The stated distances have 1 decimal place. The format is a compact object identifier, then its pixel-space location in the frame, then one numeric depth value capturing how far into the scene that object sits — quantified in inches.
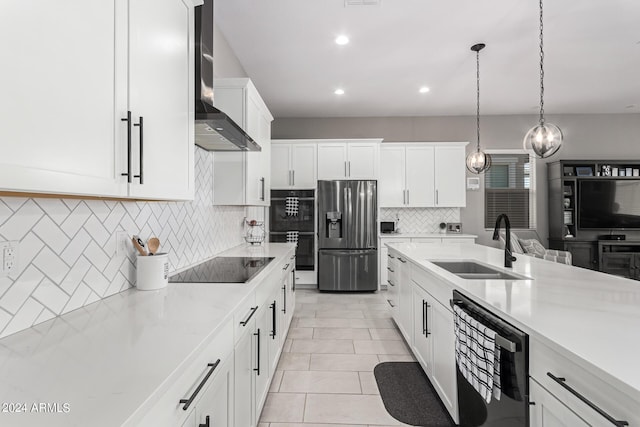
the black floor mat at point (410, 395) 78.8
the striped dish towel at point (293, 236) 203.0
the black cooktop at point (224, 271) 70.5
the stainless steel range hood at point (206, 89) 68.6
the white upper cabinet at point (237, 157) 109.0
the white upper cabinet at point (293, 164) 209.5
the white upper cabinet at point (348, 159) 208.7
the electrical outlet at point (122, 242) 59.8
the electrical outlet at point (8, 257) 38.5
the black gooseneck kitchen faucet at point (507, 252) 85.2
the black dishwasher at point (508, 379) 44.6
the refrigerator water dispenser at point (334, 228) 201.5
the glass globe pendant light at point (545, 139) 103.7
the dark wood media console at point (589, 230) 207.5
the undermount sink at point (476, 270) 81.3
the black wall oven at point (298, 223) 203.9
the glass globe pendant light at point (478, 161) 149.5
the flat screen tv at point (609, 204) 211.3
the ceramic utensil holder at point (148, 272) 61.7
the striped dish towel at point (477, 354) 50.5
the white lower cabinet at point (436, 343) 72.0
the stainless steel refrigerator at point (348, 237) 199.6
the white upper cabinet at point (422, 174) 217.2
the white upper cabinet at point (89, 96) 28.3
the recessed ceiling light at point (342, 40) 128.3
